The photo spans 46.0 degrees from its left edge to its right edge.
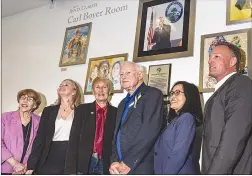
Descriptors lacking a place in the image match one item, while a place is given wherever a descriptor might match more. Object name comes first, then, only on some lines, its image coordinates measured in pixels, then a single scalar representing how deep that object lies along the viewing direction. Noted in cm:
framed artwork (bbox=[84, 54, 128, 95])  286
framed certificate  254
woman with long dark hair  179
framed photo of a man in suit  257
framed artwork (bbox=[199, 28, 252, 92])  220
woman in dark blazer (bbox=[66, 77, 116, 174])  219
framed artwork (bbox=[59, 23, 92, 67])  318
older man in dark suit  191
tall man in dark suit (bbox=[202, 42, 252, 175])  149
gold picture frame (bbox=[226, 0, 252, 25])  231
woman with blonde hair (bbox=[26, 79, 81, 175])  239
